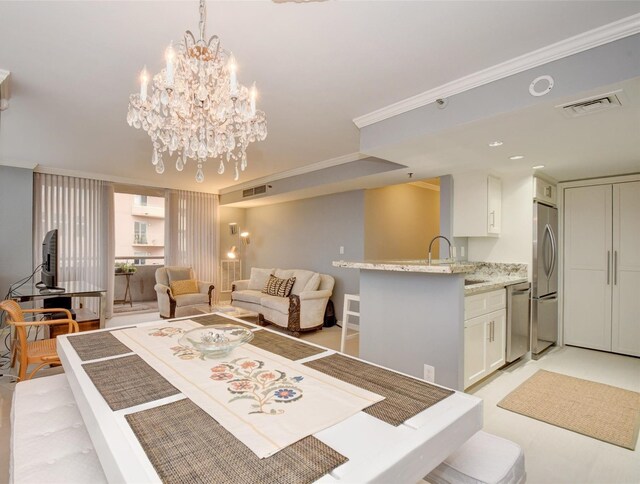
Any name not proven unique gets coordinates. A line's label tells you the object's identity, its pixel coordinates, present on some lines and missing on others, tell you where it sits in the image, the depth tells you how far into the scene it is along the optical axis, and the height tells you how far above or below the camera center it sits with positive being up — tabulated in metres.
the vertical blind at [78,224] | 5.44 +0.30
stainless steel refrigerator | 3.78 -0.44
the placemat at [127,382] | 1.14 -0.53
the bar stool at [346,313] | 3.77 -0.79
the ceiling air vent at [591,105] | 2.03 +0.86
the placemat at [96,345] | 1.61 -0.53
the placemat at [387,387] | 1.07 -0.54
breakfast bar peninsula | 2.56 -0.62
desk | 3.25 -0.52
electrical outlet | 2.68 -1.04
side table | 7.20 -1.11
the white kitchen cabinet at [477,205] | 3.82 +0.44
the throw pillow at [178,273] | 5.97 -0.56
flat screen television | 3.83 -0.25
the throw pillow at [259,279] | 6.19 -0.67
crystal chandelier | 1.81 +0.80
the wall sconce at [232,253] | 7.23 -0.23
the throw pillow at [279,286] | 5.38 -0.71
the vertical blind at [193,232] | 6.77 +0.22
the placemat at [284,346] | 1.61 -0.53
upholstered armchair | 5.52 -0.84
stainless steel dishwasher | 3.37 -0.81
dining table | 0.80 -0.53
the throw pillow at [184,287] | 5.77 -0.77
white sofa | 4.76 -0.89
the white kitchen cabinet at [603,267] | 3.89 -0.29
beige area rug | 2.34 -1.30
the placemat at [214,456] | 0.76 -0.52
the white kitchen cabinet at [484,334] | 2.73 -0.81
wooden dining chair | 2.32 -0.81
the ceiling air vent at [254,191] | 6.12 +0.96
